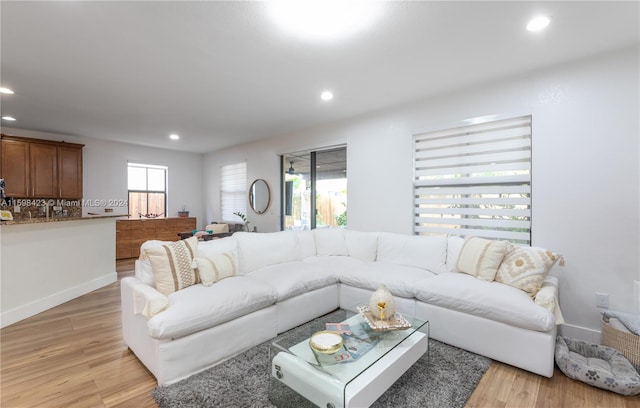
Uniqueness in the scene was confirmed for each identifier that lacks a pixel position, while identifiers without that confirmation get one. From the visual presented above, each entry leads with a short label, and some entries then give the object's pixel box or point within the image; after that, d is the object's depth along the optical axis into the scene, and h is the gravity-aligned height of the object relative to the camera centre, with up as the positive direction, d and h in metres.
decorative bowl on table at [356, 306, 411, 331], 1.96 -0.87
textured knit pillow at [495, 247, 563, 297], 2.33 -0.58
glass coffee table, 1.53 -0.99
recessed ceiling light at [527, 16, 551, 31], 2.02 +1.31
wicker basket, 2.02 -1.07
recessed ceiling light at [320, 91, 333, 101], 3.42 +1.32
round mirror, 5.73 +0.12
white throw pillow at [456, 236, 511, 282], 2.58 -0.54
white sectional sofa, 1.99 -0.84
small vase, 2.04 -0.76
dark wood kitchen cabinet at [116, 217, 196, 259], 5.82 -0.65
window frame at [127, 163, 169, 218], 6.42 +0.29
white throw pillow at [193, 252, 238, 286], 2.49 -0.60
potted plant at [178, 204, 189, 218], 7.01 -0.27
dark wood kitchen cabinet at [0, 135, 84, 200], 4.61 +0.61
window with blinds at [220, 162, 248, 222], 6.39 +0.27
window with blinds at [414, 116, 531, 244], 2.96 +0.23
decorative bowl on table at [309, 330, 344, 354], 1.73 -0.89
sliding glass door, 4.68 +0.23
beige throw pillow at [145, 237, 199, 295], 2.30 -0.54
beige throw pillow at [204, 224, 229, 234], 5.62 -0.53
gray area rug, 1.76 -1.25
